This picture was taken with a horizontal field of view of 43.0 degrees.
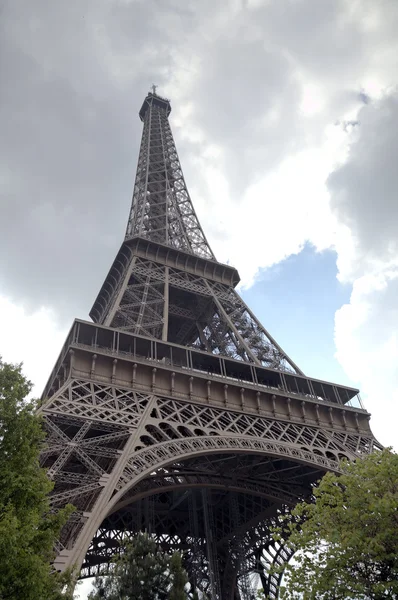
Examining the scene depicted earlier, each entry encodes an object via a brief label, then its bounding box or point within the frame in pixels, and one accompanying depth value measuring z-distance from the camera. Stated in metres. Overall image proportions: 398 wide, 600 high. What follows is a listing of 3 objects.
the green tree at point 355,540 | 12.22
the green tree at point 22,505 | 8.88
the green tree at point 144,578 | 13.47
